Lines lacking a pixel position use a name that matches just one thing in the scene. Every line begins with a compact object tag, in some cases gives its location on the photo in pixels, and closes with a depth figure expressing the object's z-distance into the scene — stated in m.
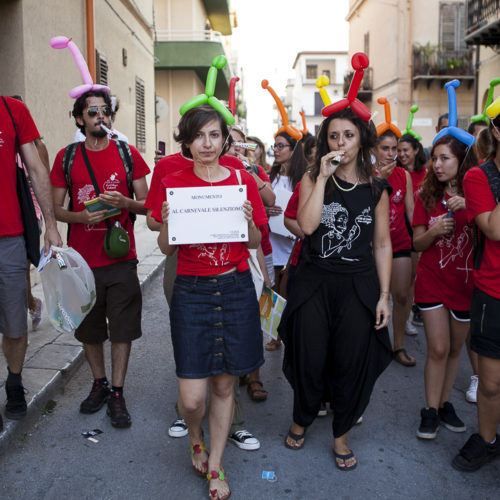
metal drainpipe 8.54
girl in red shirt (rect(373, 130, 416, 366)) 5.06
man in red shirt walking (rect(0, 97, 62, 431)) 3.40
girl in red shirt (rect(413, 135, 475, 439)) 3.69
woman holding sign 2.94
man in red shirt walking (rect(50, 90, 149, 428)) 3.76
